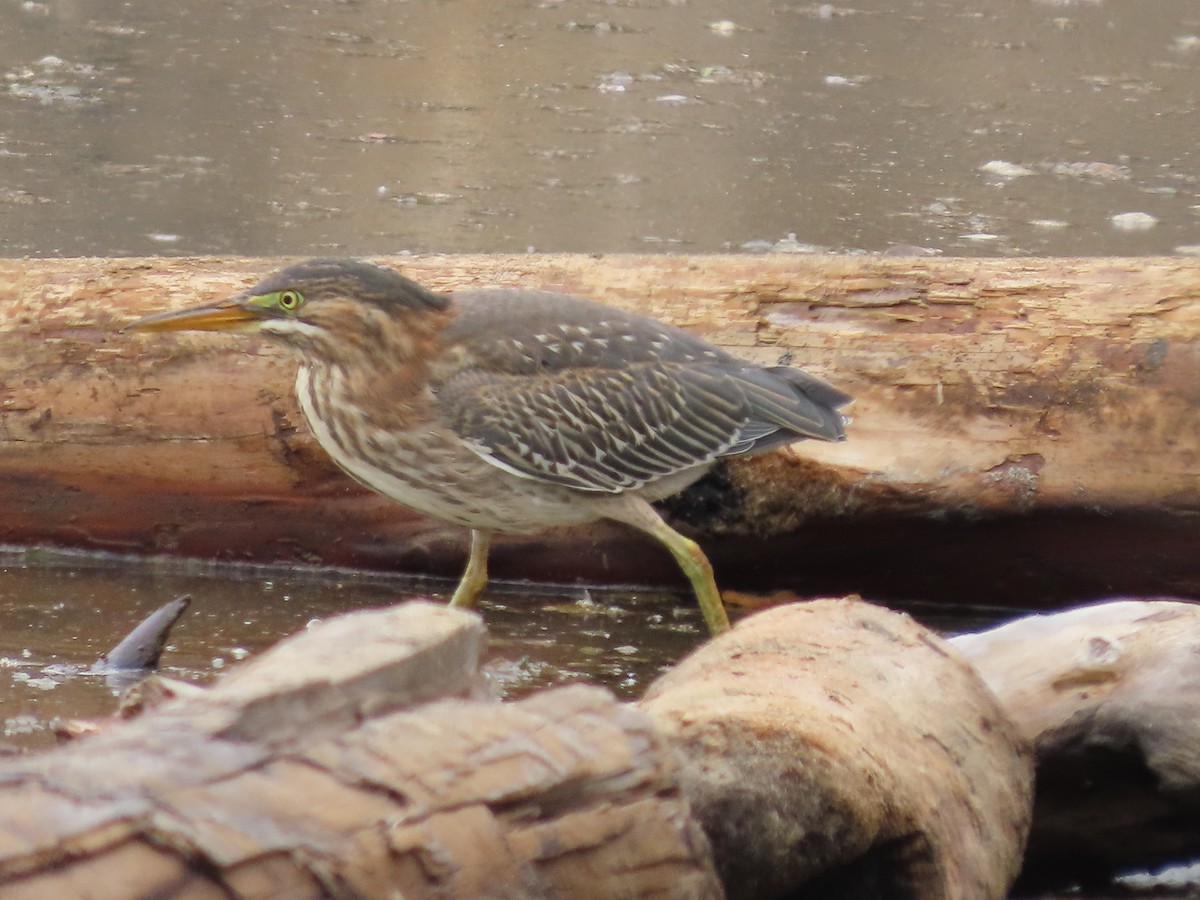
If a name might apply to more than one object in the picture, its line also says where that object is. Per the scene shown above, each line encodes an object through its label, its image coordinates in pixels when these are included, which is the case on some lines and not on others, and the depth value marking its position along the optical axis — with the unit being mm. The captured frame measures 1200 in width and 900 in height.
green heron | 9609
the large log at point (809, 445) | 10047
